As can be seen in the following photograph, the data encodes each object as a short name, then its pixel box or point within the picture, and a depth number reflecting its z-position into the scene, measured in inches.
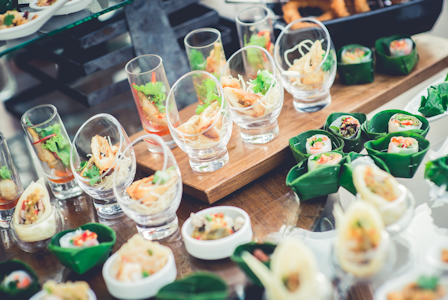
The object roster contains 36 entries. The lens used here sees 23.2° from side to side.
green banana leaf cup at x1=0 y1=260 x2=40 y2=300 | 37.1
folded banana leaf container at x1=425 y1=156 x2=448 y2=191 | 38.1
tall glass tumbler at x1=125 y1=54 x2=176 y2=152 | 41.9
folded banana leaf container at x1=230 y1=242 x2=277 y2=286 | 36.6
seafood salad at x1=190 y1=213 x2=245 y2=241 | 37.6
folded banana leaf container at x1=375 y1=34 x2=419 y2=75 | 44.9
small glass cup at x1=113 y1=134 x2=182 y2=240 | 37.8
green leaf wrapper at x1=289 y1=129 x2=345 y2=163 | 40.3
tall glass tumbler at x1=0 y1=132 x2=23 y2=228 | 41.2
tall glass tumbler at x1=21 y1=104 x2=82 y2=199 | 41.3
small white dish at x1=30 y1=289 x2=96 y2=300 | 36.3
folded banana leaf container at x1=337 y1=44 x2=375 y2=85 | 44.6
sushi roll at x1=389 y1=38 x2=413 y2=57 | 45.4
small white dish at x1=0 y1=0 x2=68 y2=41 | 39.2
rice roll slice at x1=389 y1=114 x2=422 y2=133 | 40.6
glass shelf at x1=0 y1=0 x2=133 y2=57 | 39.0
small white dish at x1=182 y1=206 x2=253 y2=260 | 37.3
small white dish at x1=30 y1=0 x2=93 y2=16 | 40.3
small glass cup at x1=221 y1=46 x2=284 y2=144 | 40.9
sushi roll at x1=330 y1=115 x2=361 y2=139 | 41.0
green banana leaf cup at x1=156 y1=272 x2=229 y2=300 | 35.6
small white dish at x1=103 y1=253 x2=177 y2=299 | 36.4
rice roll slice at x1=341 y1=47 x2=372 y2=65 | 45.0
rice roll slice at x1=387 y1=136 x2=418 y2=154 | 39.2
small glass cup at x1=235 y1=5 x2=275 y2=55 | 46.2
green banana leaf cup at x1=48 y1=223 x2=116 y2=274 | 37.8
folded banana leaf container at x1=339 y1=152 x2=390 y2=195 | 38.6
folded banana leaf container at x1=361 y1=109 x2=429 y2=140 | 40.9
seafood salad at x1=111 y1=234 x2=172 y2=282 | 36.6
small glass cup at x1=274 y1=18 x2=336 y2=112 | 42.8
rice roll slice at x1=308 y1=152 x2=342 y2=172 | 39.3
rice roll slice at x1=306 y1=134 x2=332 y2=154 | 40.3
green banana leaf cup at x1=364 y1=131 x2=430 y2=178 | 38.8
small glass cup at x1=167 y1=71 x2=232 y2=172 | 39.9
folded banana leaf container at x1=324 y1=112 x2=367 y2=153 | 40.7
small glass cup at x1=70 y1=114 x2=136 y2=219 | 40.0
